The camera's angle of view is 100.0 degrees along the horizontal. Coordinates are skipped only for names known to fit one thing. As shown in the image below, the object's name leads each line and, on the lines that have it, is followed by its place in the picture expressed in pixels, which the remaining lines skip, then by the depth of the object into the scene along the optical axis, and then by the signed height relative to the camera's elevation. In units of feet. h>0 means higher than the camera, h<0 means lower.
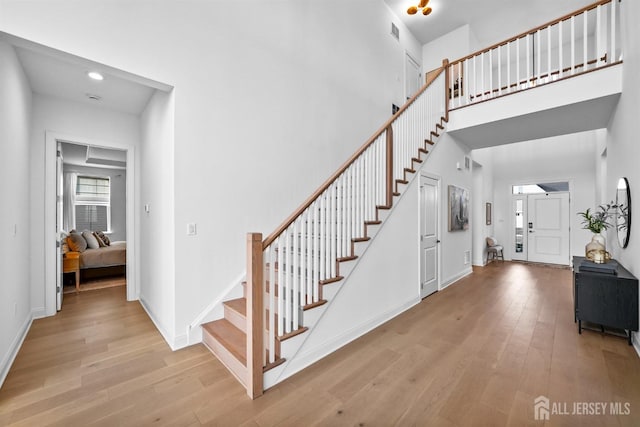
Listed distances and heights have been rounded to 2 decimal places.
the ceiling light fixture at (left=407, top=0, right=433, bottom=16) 12.70 +10.09
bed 16.53 -2.75
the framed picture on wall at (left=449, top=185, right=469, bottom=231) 16.85 +0.39
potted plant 10.27 -1.16
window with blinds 25.92 +0.96
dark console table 8.82 -2.92
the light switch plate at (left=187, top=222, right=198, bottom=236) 8.98 -0.52
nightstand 14.90 -2.84
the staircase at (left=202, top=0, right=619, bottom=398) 6.64 -0.97
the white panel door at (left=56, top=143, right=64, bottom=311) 11.91 -1.86
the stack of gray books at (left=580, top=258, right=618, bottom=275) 9.37 -1.89
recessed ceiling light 9.23 +4.87
